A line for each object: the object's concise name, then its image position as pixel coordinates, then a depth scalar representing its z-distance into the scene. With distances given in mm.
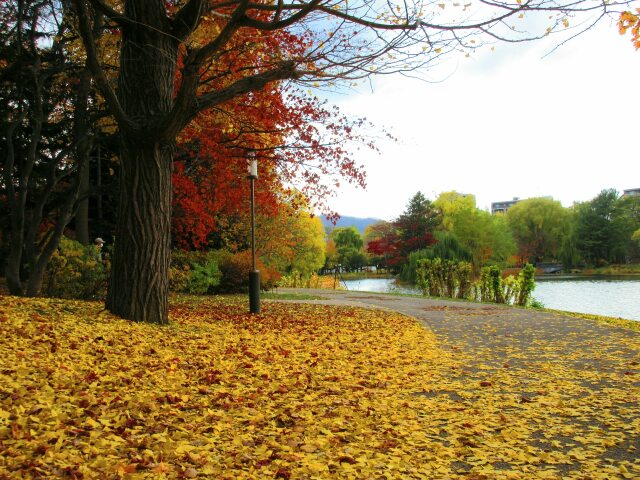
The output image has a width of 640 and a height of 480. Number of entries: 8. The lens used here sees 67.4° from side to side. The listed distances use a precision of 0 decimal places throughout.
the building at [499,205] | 154000
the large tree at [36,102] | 8055
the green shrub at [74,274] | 9430
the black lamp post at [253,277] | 9078
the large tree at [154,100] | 5656
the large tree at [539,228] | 52719
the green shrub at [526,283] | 14227
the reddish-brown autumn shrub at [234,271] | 14938
